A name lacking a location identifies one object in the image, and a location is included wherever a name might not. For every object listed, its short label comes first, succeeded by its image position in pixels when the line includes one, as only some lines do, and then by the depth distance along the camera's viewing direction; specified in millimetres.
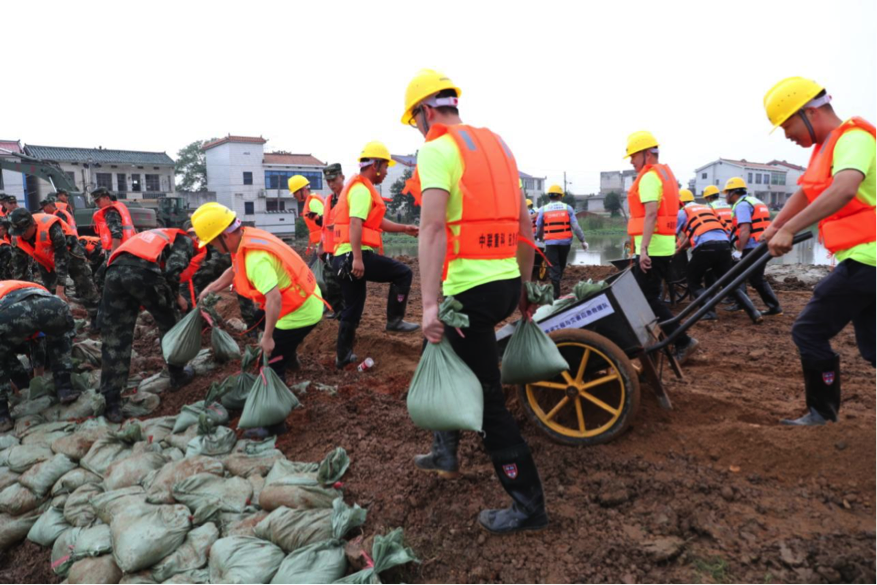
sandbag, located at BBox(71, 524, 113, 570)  2805
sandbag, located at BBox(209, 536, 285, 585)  2379
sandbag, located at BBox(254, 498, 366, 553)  2498
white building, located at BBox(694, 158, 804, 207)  53822
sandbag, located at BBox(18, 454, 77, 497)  3549
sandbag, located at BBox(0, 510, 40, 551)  3352
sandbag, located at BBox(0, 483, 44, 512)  3465
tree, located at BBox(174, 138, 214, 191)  41156
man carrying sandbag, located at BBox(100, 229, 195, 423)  4359
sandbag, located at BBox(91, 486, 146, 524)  2988
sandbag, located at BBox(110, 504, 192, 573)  2631
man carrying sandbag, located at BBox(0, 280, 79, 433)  4254
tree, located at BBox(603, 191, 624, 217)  45250
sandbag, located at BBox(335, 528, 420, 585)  2135
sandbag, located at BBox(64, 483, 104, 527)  3127
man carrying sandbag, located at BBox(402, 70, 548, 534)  2211
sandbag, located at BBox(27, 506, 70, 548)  3164
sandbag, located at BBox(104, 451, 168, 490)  3311
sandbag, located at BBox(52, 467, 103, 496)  3463
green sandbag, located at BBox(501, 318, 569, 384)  2602
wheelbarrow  2873
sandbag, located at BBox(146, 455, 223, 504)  3031
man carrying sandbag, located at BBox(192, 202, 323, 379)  3386
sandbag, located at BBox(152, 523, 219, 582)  2596
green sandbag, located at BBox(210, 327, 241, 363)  4785
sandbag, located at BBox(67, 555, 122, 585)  2652
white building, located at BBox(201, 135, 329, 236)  36625
